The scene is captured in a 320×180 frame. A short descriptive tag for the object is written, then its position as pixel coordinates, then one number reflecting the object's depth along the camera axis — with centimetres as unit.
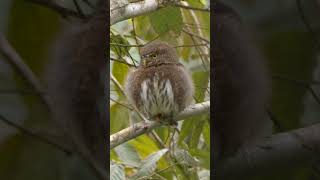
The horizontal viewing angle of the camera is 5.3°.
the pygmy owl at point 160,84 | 505
